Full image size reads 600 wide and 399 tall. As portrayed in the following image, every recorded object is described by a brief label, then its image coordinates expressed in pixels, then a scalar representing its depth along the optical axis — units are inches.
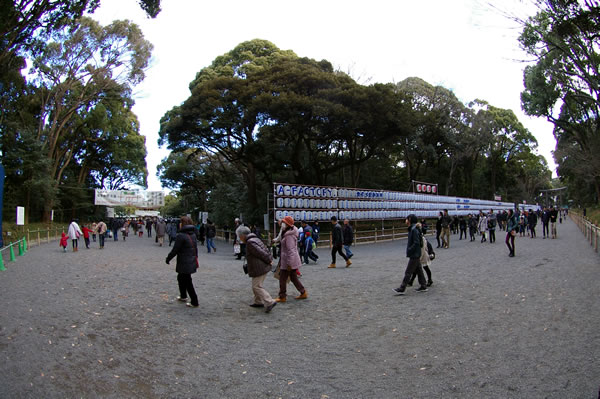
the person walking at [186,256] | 275.6
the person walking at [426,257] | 338.6
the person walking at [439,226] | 759.1
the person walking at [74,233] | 705.6
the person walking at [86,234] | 792.9
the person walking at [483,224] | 789.1
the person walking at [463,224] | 997.8
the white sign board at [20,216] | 815.9
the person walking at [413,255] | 322.3
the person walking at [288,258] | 304.3
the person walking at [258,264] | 273.4
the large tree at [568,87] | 407.5
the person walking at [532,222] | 871.9
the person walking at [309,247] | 588.4
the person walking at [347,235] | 539.6
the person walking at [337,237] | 504.1
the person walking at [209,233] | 813.2
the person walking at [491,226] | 790.8
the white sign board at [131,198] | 1557.6
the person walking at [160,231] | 956.6
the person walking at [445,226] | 754.8
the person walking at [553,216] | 817.5
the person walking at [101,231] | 819.4
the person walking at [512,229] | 526.1
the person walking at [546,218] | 853.8
